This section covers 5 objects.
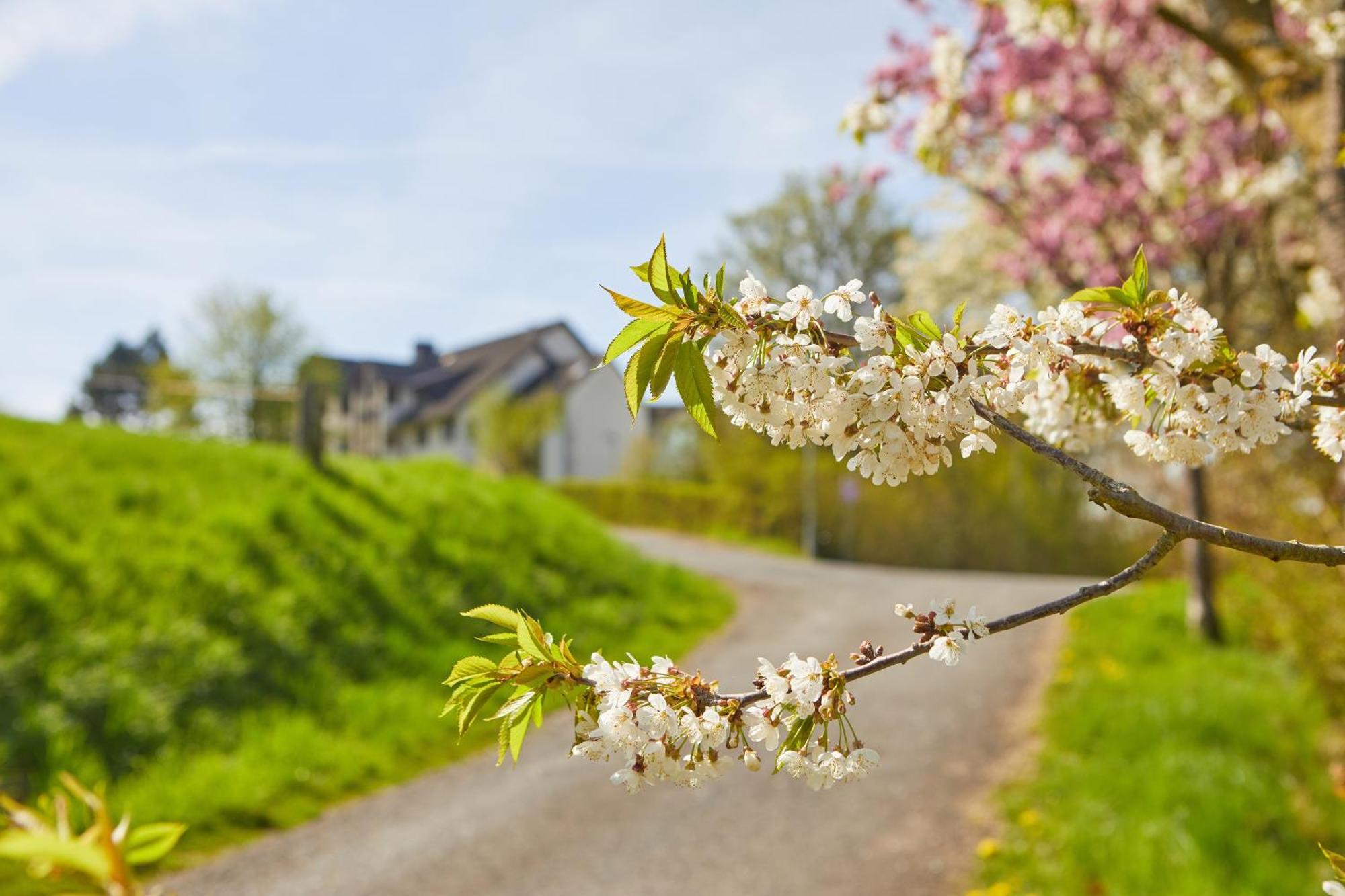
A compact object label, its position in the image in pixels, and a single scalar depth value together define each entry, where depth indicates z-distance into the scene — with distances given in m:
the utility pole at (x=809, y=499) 21.81
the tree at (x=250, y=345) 33.84
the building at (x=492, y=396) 33.69
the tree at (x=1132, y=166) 8.60
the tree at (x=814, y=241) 25.09
